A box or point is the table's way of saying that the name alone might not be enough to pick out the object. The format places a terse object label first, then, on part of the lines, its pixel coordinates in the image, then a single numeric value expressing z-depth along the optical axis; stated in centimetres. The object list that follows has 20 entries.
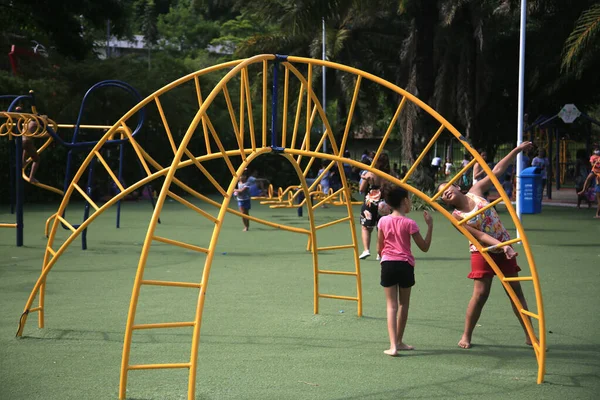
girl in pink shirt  600
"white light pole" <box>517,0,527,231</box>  1476
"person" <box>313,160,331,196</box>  2275
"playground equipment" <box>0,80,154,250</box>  1051
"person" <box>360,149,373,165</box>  2576
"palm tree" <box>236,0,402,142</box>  3381
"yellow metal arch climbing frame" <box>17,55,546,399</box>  464
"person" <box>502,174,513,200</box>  2134
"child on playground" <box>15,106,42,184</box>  1298
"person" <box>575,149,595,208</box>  2489
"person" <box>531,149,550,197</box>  2430
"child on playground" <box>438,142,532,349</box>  599
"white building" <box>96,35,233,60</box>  4778
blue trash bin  1488
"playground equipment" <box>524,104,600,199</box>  2107
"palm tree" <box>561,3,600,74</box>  1691
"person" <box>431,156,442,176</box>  3168
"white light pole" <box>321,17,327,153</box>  2910
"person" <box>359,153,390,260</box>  1068
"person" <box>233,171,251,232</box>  1505
